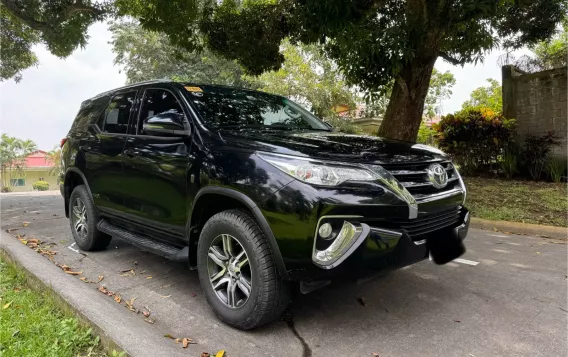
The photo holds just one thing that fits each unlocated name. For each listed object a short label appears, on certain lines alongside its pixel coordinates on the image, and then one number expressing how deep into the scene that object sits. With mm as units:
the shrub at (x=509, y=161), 8939
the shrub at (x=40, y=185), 44031
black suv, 2367
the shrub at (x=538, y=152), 8664
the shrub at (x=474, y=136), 9039
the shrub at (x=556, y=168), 8270
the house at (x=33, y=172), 42969
